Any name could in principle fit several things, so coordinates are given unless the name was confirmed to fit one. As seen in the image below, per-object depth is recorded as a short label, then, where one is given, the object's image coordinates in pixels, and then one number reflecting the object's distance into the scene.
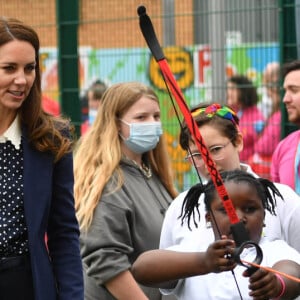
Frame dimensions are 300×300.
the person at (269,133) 9.17
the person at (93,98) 10.65
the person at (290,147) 7.58
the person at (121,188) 6.83
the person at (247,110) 9.41
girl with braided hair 4.90
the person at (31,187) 5.17
